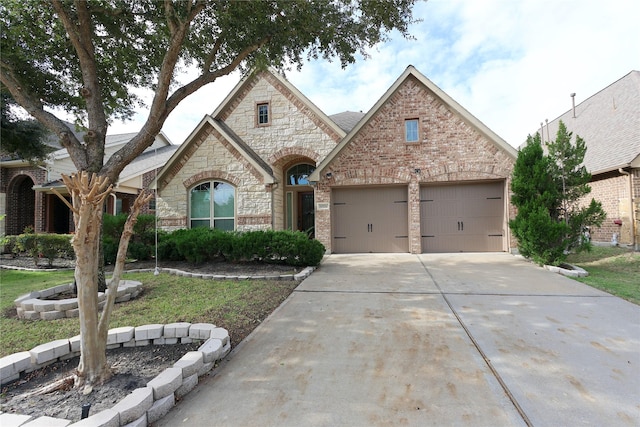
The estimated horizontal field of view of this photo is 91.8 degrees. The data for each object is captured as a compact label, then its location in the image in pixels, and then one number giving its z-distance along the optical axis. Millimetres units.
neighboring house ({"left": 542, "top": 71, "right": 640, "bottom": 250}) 10766
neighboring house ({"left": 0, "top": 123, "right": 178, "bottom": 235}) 14334
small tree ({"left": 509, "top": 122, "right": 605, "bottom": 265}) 7723
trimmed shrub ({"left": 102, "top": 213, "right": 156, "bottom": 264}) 9961
